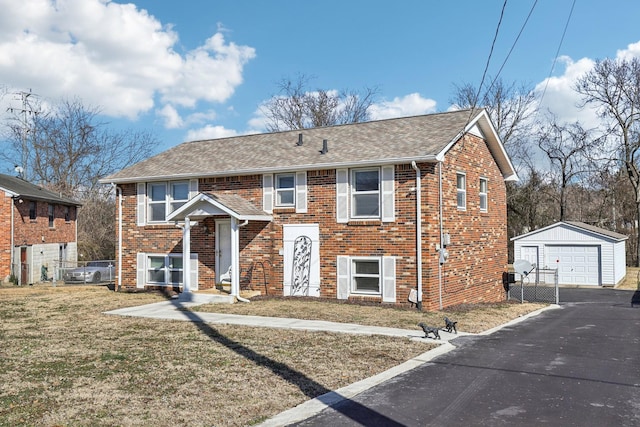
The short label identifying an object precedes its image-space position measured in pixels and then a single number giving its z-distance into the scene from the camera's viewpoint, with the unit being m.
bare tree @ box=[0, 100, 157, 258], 44.06
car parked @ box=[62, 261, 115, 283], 27.20
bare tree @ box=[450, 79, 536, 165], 43.22
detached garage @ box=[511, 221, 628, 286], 28.89
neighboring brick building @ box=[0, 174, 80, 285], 28.62
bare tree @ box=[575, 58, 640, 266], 39.56
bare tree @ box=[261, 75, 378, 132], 48.50
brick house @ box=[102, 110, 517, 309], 16.58
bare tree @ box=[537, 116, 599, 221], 41.50
